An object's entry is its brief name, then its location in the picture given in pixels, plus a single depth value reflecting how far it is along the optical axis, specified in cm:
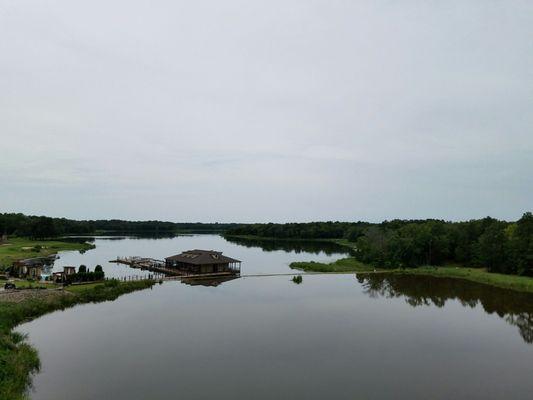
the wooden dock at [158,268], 6063
